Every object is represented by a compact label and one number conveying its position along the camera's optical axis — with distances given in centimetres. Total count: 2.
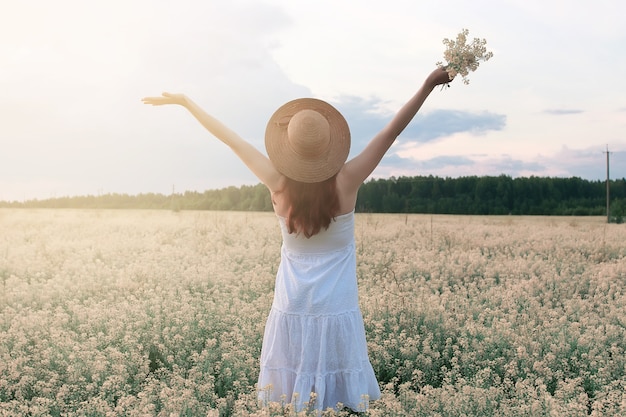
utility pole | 4824
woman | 436
